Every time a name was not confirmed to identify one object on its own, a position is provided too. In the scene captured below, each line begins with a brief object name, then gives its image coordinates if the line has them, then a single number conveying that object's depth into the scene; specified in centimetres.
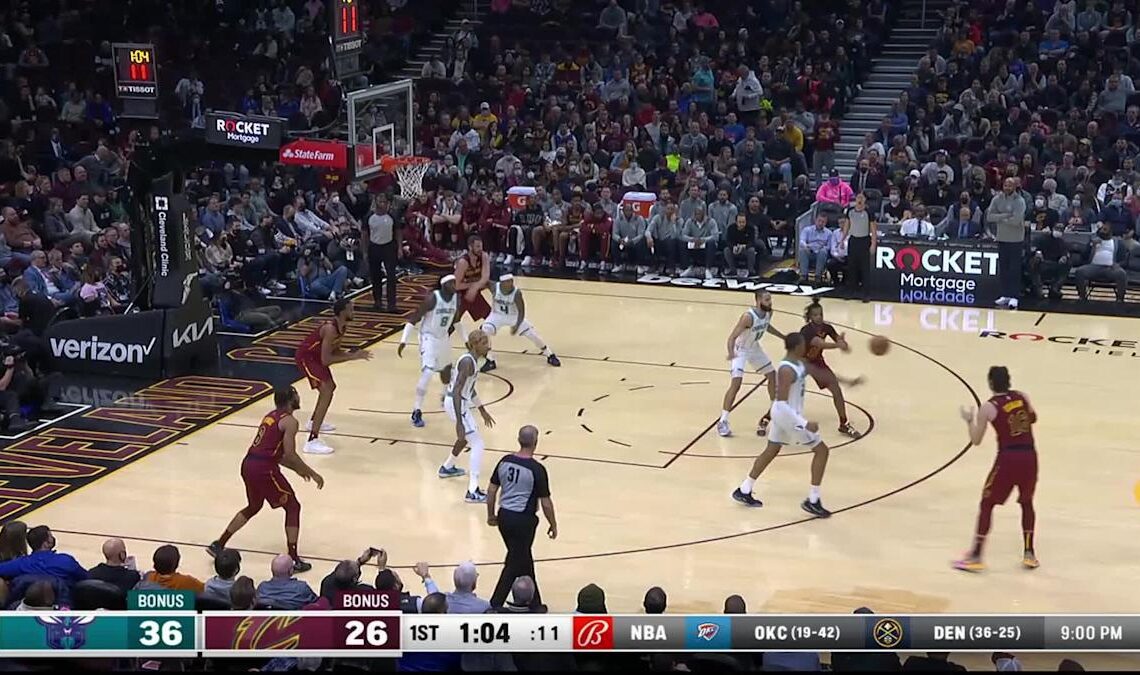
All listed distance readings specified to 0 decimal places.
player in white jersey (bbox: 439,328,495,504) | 1539
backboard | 2444
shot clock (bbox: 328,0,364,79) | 2228
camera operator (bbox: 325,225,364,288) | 2530
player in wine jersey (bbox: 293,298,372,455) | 1714
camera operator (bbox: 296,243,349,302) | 2439
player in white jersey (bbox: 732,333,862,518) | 1522
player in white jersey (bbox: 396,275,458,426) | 1816
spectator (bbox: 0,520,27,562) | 1257
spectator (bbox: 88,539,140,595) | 1208
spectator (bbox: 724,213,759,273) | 2614
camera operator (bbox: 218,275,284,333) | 2270
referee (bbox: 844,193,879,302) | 2434
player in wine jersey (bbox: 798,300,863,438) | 1688
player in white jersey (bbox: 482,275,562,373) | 2011
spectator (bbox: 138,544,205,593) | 1195
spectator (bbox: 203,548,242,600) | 1219
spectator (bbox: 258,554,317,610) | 1188
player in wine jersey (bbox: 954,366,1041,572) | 1388
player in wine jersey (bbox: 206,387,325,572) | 1403
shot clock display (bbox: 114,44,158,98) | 2562
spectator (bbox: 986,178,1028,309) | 2398
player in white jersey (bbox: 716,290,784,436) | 1758
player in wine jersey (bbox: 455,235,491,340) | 2027
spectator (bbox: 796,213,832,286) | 2541
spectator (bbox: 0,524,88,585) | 1203
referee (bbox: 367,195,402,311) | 2330
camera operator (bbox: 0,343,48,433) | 1825
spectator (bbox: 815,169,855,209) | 2686
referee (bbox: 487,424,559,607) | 1284
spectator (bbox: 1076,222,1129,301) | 2388
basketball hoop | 2506
